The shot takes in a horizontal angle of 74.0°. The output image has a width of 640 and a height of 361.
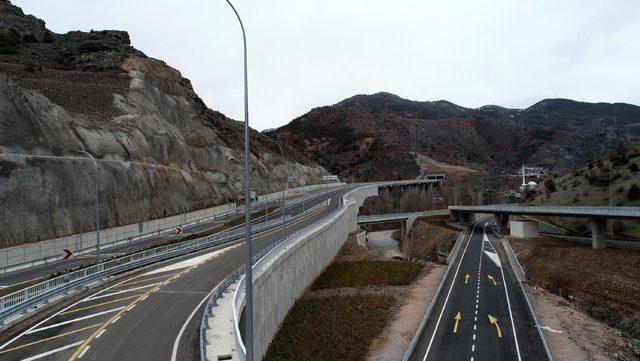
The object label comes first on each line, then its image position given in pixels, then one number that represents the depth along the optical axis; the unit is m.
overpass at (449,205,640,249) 50.22
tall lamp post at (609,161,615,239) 65.72
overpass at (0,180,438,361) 16.83
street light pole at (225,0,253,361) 12.45
